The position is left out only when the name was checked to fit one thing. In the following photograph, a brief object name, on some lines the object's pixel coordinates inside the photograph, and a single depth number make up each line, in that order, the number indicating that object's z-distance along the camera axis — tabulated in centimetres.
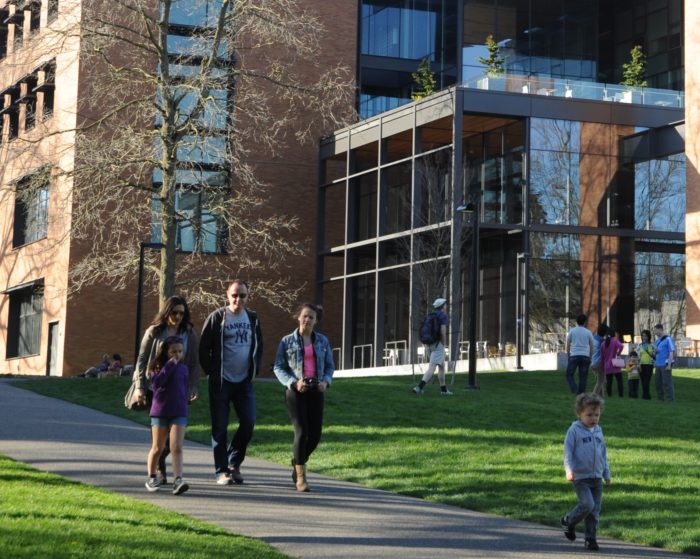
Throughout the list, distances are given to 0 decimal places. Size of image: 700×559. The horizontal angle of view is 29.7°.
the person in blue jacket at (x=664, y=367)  2550
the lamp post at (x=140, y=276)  2811
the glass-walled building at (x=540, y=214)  3981
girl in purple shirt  1117
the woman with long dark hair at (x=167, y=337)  1127
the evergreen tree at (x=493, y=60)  4416
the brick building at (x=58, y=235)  4488
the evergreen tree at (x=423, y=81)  4569
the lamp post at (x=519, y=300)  3938
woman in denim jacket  1184
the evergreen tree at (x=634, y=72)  4456
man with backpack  2277
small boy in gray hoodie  963
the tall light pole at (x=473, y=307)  2580
